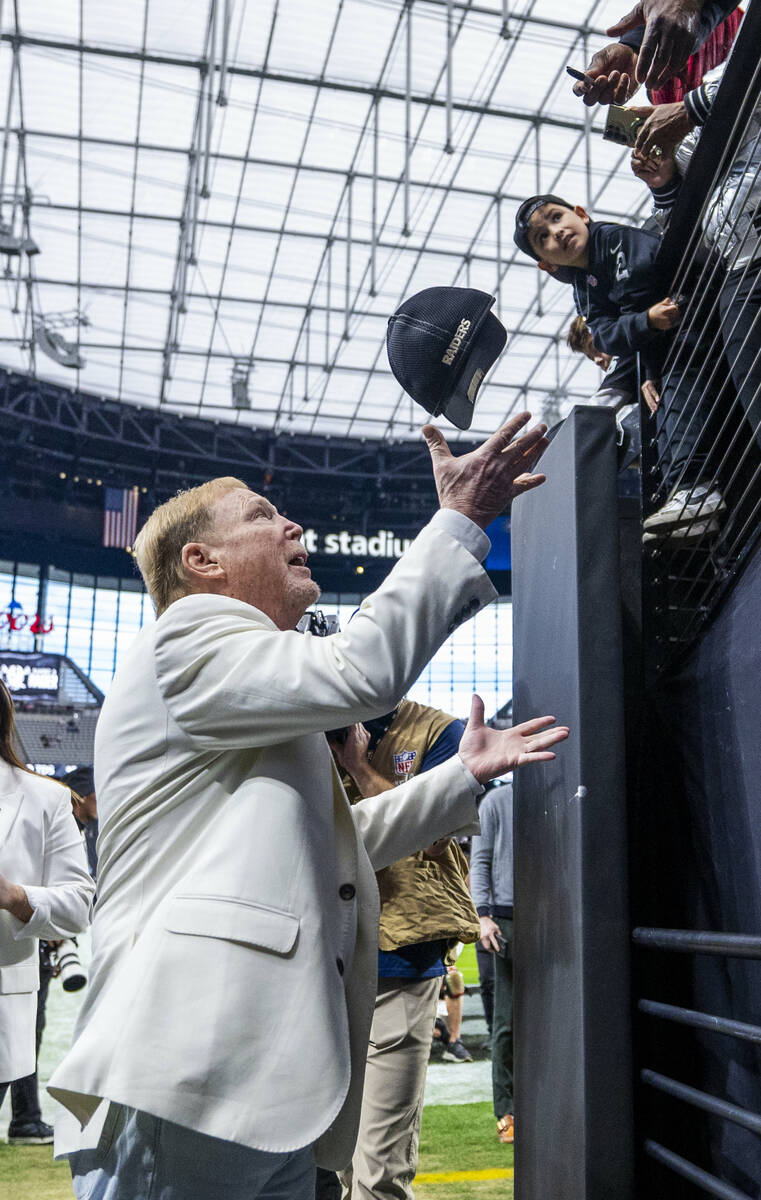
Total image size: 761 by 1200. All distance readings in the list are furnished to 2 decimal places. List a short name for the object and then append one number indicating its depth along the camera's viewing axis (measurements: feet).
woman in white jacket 9.53
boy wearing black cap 7.75
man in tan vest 9.11
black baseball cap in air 6.79
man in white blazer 4.56
